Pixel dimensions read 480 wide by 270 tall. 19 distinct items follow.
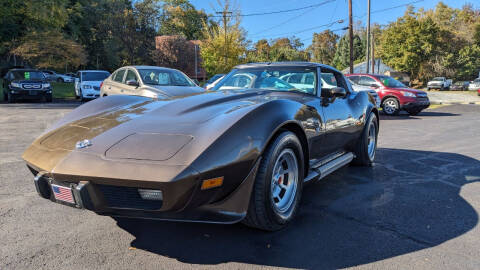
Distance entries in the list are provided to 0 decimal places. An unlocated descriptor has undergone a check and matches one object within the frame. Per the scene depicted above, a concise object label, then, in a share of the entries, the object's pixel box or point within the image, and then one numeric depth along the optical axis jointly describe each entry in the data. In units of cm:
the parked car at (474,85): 3550
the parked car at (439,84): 4016
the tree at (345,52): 7306
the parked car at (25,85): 1536
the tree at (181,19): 4900
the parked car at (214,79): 1806
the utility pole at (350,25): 2278
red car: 1295
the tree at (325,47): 8288
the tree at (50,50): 2236
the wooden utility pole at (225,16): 2475
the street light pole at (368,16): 2533
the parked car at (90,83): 1585
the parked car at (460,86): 3966
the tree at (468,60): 4755
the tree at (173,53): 3888
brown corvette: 210
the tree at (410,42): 4512
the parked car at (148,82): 844
